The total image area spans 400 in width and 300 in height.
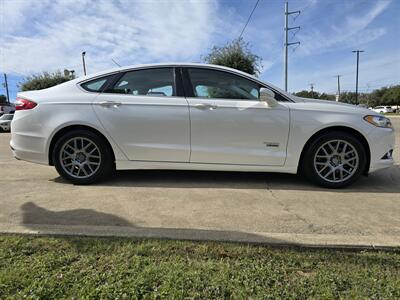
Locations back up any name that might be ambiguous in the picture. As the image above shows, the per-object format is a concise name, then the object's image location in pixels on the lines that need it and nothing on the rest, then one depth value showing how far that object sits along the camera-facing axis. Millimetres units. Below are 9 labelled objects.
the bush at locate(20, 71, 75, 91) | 34828
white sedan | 3957
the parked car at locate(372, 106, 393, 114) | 70675
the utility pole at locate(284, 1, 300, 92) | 22925
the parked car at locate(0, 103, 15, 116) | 34531
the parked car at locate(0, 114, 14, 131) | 21097
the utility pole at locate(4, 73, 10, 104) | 68181
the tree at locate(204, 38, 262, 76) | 17469
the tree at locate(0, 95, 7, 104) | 69694
